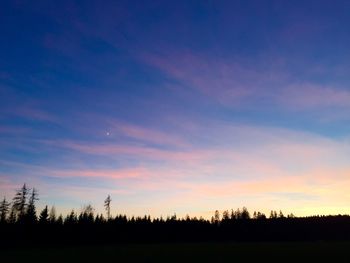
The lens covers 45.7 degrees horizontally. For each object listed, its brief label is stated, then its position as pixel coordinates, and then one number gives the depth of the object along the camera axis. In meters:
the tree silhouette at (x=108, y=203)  152.38
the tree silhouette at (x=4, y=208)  130.81
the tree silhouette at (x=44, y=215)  113.19
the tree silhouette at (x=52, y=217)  121.32
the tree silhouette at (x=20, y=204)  123.12
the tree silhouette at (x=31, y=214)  109.41
